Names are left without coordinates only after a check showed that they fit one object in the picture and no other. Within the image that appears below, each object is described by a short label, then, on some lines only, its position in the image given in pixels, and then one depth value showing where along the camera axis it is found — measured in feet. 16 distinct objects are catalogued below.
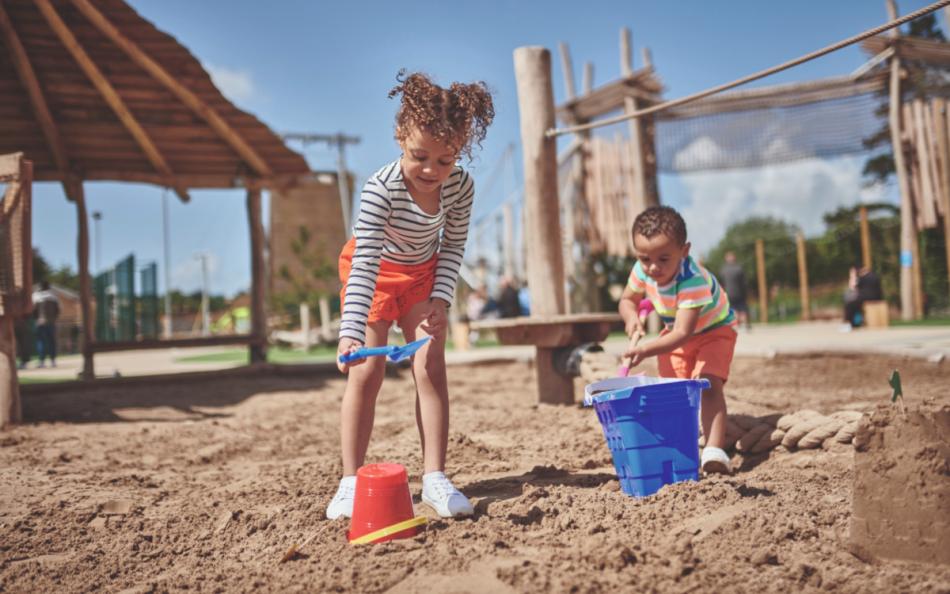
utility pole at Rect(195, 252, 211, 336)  92.44
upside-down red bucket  6.59
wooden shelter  22.00
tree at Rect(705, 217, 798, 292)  50.26
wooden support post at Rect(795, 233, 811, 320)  45.50
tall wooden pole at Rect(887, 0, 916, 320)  37.65
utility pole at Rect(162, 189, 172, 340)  95.38
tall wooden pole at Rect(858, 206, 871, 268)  40.95
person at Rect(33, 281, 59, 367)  39.40
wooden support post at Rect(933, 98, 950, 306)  35.79
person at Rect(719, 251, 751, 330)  39.06
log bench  14.46
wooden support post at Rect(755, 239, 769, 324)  46.98
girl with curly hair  7.55
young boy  9.07
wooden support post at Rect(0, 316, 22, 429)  14.55
